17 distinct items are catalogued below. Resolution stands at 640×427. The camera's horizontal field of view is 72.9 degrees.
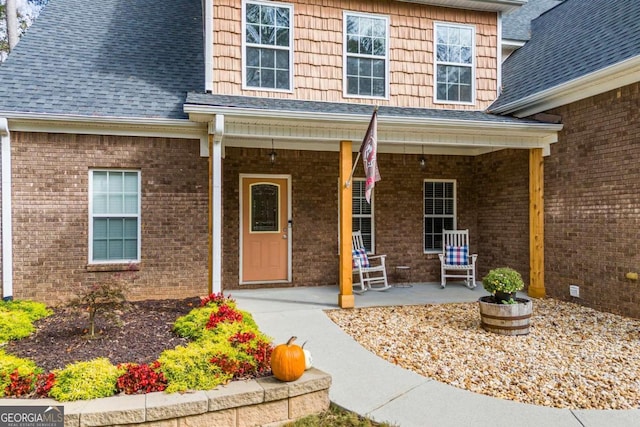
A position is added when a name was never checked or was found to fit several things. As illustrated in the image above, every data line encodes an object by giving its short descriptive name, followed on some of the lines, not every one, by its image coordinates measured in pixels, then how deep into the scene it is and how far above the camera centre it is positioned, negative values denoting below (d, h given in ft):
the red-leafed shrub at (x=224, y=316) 15.09 -3.54
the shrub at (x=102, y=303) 14.76 -2.93
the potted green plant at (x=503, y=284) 17.13 -2.61
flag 18.21 +2.67
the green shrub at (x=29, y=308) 17.60 -3.71
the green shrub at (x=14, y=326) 14.58 -3.77
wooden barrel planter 16.93 -3.91
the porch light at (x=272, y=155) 25.10 +3.72
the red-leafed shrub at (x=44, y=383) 9.91 -3.83
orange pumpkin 10.67 -3.58
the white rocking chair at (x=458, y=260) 26.89 -2.58
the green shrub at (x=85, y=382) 9.71 -3.77
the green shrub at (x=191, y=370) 10.39 -3.74
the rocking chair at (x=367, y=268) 25.40 -2.95
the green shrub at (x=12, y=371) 10.01 -3.64
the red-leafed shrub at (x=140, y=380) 10.16 -3.83
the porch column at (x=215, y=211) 20.02 +0.37
